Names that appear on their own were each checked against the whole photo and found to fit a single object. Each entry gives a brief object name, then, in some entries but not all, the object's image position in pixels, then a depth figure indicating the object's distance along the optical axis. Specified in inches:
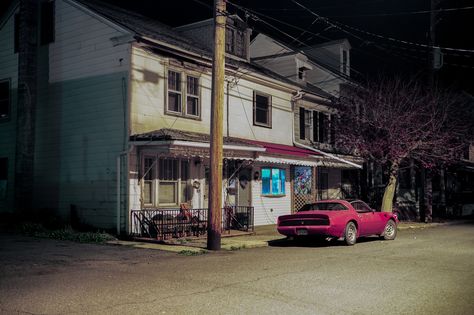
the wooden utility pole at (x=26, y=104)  709.3
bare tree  892.0
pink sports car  550.0
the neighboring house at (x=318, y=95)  1000.9
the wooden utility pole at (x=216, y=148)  509.0
